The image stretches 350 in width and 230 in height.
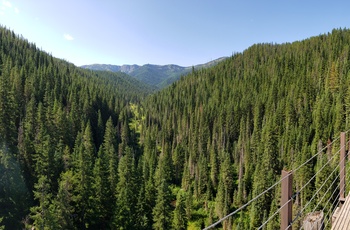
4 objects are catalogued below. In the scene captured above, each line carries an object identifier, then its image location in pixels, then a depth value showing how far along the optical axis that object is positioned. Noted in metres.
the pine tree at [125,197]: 45.31
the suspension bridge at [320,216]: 4.06
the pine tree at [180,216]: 55.03
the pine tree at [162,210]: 50.41
